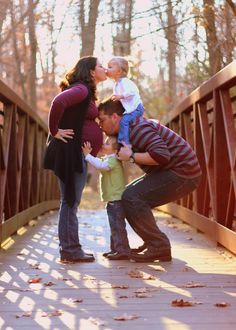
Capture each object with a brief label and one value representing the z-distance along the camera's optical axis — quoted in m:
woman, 5.05
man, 5.18
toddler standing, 5.43
